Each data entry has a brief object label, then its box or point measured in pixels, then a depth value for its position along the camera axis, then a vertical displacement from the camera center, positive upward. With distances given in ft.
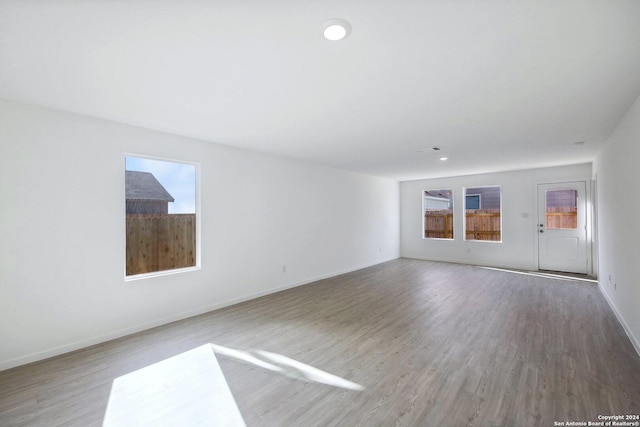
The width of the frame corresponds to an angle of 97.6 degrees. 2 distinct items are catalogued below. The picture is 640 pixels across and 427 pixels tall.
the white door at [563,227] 19.27 -0.85
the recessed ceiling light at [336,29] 4.94 +3.43
